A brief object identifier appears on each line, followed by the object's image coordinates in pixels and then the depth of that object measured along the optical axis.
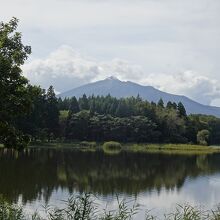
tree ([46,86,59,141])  109.94
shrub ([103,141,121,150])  108.50
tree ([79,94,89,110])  141.21
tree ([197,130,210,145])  122.39
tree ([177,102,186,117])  133.50
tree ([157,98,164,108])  139.68
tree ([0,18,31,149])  15.77
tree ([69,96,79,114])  133.15
